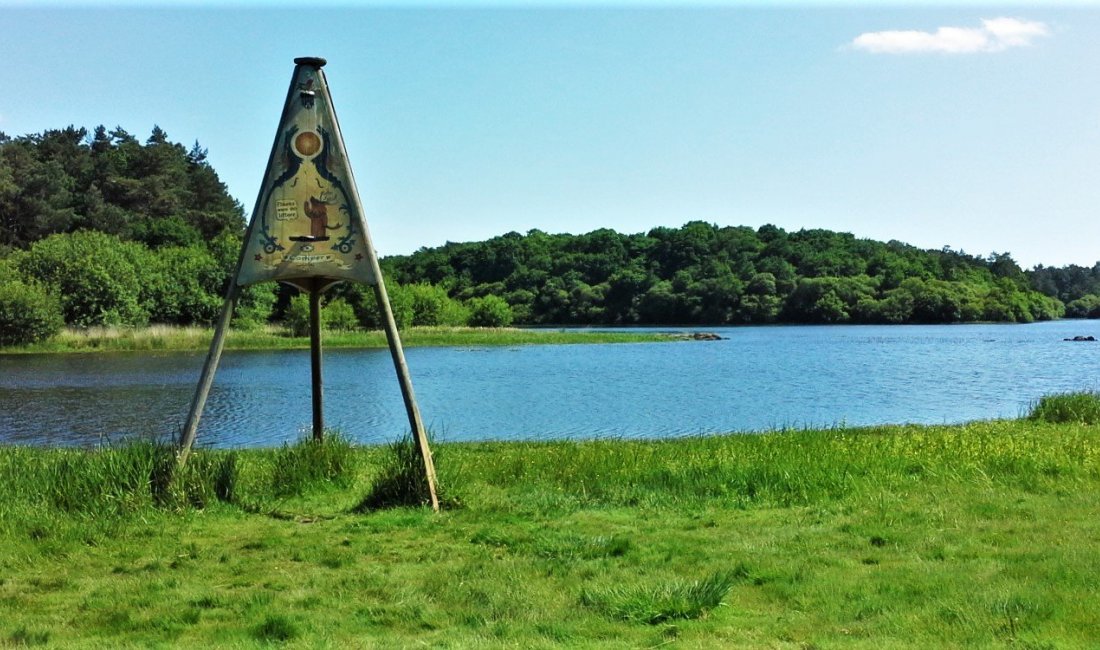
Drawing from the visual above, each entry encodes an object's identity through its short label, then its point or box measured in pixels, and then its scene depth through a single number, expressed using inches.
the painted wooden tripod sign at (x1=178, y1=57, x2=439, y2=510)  376.2
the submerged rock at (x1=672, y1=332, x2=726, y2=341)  3319.4
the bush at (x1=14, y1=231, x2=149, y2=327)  2384.4
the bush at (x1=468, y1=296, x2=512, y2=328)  4037.9
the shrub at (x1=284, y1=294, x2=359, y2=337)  2755.9
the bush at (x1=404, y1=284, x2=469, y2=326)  3444.9
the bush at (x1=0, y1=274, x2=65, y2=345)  2118.6
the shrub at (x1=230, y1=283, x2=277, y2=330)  2706.7
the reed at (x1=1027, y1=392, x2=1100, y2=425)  700.7
